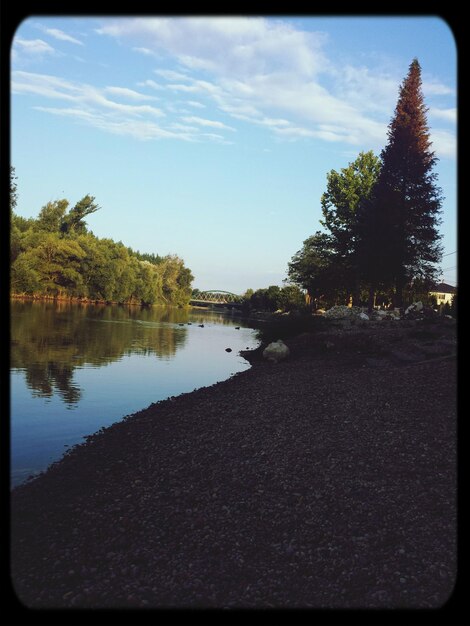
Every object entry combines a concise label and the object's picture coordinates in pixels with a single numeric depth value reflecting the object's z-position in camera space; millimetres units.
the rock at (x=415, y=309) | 29262
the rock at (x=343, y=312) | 35016
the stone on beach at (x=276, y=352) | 23672
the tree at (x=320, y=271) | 51031
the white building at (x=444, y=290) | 85275
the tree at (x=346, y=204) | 46731
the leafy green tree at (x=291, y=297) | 69375
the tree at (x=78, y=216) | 78062
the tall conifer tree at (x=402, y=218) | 33875
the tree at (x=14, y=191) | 42925
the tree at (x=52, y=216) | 72806
